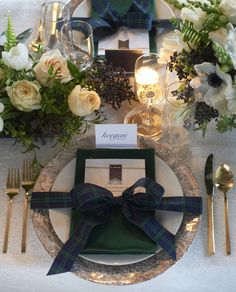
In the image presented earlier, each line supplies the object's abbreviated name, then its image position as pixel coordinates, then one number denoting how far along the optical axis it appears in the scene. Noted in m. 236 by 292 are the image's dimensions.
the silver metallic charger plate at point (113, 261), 0.71
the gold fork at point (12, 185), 0.83
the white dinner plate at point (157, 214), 0.72
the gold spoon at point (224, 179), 0.85
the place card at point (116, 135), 0.83
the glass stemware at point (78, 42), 1.08
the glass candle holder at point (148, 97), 0.98
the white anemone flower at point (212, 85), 0.72
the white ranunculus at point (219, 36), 0.70
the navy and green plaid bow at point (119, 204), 0.72
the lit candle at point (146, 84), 1.00
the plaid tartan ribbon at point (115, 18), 1.15
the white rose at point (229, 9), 0.69
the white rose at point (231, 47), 0.64
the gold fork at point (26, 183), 0.79
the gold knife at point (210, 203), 0.77
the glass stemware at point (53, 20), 1.12
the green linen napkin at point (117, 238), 0.71
